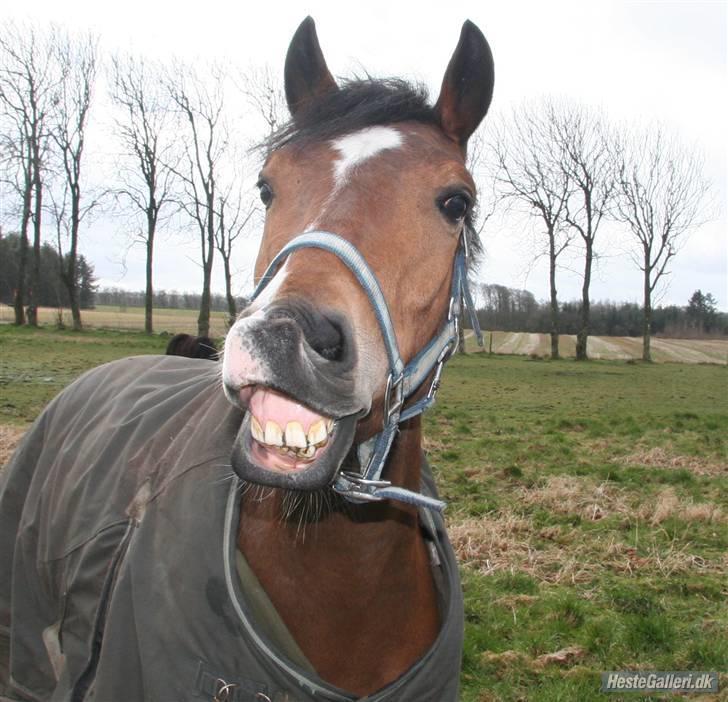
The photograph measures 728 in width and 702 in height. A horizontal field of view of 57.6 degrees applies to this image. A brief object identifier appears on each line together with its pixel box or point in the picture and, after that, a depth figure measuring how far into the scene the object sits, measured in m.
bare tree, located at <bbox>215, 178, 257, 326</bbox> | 32.78
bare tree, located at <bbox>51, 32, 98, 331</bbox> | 33.34
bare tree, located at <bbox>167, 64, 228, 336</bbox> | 33.03
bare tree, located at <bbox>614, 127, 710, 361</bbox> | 36.09
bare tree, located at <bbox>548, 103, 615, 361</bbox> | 35.88
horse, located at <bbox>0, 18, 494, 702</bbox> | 1.78
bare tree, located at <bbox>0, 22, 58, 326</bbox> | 32.50
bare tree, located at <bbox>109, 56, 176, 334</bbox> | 33.22
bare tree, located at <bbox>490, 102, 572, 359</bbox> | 36.25
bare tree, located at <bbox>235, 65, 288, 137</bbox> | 30.59
